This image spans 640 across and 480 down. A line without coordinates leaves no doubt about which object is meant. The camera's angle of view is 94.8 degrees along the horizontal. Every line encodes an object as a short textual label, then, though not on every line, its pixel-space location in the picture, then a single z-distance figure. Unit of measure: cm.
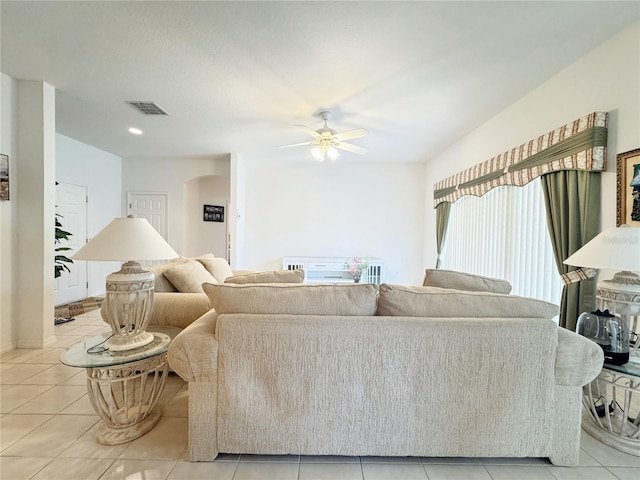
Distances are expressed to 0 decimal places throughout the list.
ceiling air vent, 314
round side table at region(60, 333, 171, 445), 155
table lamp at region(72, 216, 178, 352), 161
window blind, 269
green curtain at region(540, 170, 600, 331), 209
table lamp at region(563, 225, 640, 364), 155
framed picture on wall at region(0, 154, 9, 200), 267
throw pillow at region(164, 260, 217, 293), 250
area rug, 376
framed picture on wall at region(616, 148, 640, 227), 182
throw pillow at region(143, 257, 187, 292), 251
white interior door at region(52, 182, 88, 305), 438
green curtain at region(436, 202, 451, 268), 457
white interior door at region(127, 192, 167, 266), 551
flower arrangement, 462
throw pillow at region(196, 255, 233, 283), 307
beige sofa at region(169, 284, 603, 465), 145
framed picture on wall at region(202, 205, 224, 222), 652
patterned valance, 203
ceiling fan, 302
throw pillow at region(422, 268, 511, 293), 191
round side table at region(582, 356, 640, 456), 155
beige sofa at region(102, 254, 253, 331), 226
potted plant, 334
